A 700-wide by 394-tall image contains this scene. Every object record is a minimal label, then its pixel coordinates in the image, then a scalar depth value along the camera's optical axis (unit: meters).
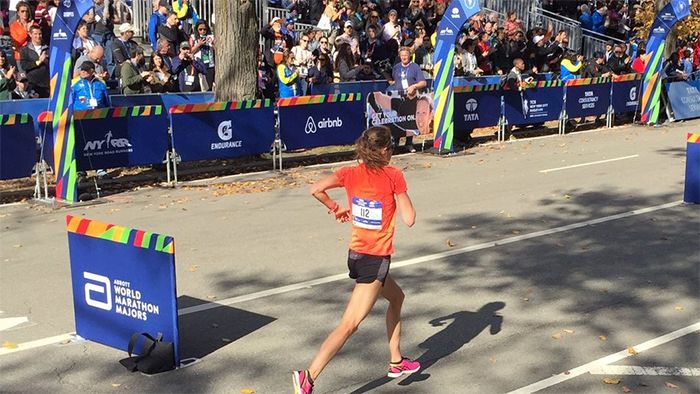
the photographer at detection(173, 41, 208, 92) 19.42
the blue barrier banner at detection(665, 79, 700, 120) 26.44
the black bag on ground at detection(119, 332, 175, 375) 7.36
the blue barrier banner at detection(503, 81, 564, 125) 22.23
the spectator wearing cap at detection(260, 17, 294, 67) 20.01
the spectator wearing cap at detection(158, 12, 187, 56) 20.81
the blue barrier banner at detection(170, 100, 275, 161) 16.16
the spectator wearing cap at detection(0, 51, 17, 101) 15.98
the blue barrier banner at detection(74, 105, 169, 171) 14.83
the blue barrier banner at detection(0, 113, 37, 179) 14.05
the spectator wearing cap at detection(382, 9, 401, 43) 25.17
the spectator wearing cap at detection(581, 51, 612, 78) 25.91
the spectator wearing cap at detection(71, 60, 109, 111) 15.74
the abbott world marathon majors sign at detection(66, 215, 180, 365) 7.41
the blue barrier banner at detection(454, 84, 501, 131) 20.92
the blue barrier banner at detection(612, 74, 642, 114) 25.29
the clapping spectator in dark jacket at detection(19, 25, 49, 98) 17.11
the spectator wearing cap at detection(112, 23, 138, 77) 18.98
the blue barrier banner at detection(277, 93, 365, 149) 17.77
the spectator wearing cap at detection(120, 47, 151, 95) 17.84
